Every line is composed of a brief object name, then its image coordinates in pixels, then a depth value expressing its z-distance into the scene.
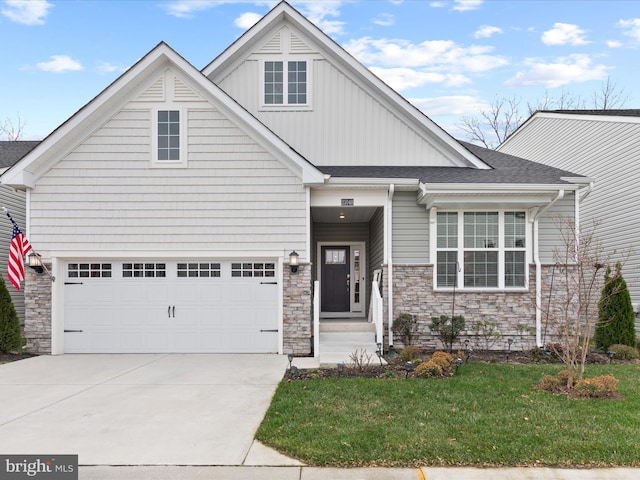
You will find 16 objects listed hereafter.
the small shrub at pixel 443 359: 7.99
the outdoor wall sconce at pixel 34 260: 9.95
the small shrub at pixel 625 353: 9.29
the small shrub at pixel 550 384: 6.77
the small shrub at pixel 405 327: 10.25
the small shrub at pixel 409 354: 9.06
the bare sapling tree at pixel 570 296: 7.08
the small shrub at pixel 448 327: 9.95
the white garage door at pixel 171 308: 10.25
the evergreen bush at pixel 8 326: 9.84
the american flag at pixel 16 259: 9.62
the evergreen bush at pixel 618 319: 9.90
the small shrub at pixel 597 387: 6.34
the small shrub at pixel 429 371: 7.64
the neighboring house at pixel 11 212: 12.96
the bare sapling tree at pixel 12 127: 30.33
